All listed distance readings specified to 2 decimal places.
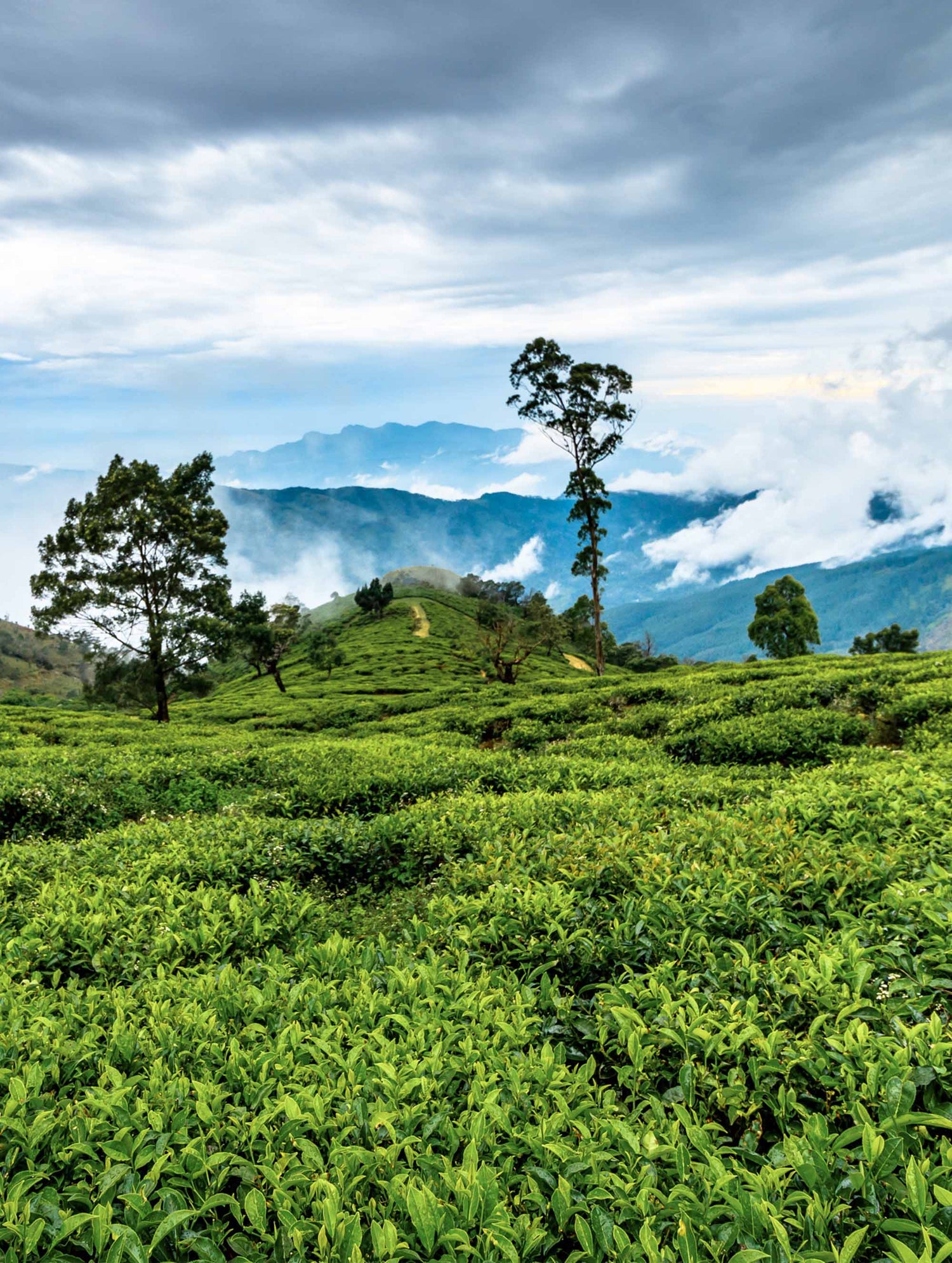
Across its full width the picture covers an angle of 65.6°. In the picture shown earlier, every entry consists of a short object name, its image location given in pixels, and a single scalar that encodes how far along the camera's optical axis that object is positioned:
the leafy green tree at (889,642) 95.31
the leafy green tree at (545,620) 64.38
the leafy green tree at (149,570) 40.78
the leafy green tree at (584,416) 43.97
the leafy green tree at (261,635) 76.19
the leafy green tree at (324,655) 94.88
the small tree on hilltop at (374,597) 150.88
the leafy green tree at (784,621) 86.69
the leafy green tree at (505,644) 52.72
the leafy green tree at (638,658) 123.25
